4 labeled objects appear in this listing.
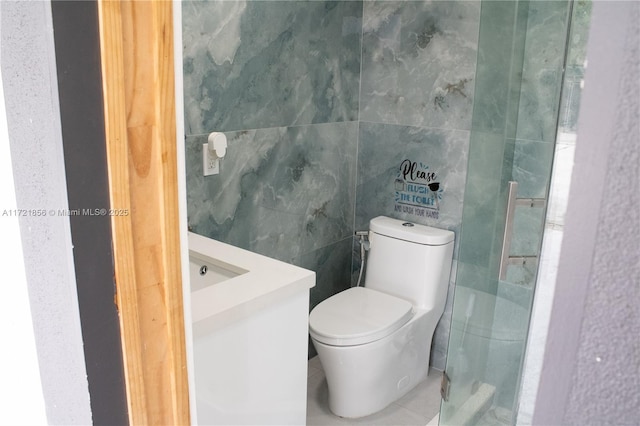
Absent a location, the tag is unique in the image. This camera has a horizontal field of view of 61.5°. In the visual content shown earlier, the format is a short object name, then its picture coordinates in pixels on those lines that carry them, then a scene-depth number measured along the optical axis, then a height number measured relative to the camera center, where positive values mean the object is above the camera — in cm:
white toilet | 224 -91
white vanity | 137 -63
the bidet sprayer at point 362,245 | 270 -70
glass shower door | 133 -24
